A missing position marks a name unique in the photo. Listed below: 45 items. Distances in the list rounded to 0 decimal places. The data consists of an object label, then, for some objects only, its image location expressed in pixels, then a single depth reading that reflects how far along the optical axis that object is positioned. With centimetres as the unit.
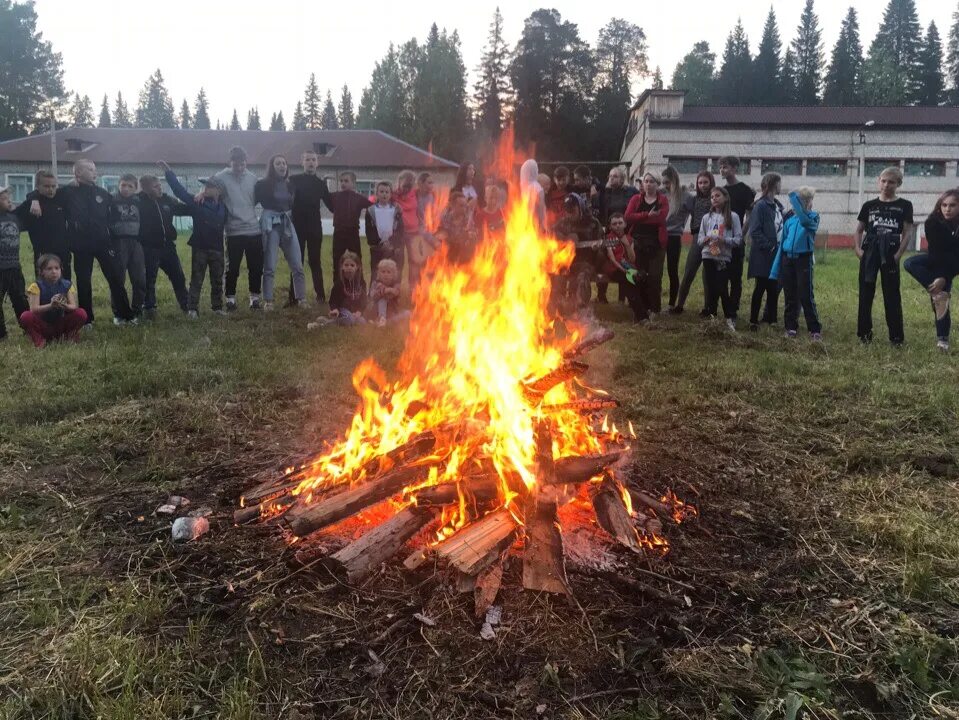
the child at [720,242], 935
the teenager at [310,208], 1070
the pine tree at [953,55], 7569
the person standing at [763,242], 946
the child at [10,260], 838
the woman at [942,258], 790
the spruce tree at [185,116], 12112
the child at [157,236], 995
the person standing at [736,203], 948
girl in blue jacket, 882
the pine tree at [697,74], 7688
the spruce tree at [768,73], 7562
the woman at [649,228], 1003
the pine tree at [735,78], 7575
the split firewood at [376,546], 313
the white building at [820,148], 4034
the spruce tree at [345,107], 11056
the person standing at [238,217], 1027
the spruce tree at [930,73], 7056
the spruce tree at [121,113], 12025
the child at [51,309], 813
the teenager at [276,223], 1034
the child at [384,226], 1038
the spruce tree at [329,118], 10932
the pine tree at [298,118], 11806
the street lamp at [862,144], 3731
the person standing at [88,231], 913
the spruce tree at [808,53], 7844
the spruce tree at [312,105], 11562
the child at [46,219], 878
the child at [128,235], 948
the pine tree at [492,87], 6519
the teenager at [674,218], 1046
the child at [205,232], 998
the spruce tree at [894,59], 7131
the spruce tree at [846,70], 7525
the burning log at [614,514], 342
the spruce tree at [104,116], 11158
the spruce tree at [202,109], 12556
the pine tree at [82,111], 9550
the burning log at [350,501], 343
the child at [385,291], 947
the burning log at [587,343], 472
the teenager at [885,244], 821
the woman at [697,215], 1005
